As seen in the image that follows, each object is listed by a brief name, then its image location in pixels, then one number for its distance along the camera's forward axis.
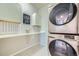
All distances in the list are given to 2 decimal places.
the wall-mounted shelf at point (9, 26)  1.25
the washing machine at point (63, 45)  1.18
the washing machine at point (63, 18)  1.18
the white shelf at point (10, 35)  1.22
